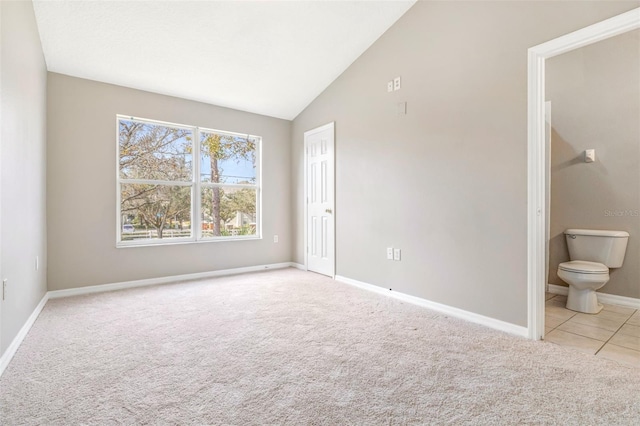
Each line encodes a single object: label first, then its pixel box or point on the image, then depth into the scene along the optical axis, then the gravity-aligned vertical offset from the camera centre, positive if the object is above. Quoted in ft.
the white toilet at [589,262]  9.08 -1.64
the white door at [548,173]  11.43 +1.41
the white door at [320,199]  13.80 +0.57
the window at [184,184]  12.42 +1.22
